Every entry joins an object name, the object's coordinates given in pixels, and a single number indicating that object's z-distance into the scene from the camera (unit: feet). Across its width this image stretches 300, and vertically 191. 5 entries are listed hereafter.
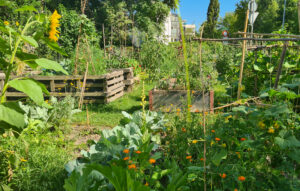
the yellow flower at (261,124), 5.81
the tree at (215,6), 119.03
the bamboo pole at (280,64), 8.09
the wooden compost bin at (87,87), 18.07
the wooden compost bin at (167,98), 15.47
